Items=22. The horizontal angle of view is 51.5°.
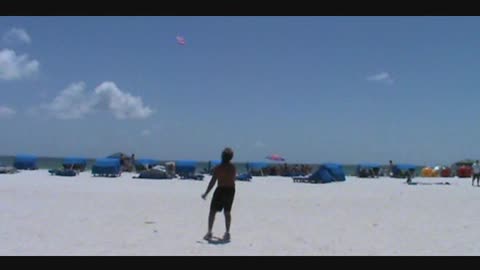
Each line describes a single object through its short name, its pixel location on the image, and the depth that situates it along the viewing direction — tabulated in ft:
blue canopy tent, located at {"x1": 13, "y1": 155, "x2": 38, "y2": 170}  118.32
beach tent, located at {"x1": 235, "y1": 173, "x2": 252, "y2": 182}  93.19
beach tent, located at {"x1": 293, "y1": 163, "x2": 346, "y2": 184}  88.74
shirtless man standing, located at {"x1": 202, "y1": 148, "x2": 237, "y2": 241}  25.53
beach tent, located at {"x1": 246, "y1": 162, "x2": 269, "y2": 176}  123.03
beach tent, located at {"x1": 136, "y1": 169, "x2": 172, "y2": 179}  87.25
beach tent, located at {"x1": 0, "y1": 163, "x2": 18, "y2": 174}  97.06
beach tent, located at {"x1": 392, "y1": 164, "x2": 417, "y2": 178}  125.18
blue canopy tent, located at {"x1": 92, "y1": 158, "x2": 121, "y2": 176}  92.89
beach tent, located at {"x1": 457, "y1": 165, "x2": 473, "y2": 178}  128.06
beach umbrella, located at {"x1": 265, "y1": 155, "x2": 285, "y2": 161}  135.97
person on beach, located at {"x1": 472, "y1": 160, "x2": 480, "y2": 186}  81.43
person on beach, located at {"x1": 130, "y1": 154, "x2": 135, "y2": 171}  118.73
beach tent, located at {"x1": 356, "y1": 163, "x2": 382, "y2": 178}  124.01
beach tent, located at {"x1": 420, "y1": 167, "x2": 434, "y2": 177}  135.99
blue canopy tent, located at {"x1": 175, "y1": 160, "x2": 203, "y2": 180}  91.40
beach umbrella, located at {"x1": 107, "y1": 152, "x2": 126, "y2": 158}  128.36
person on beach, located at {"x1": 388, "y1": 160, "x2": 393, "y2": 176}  126.52
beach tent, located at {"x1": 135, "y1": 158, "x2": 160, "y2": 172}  115.14
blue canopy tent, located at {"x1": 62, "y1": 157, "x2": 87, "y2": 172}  113.45
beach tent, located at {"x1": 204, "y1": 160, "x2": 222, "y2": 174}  120.88
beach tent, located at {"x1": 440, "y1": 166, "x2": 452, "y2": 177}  132.05
